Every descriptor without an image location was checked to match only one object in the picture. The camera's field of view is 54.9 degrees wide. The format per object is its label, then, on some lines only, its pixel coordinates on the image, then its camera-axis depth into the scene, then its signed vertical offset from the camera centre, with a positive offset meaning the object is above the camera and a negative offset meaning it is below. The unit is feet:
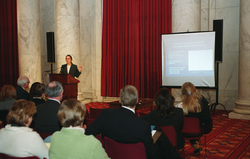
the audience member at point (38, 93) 11.35 -1.52
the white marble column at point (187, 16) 22.11 +4.18
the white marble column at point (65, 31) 26.99 +3.38
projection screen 20.46 +0.15
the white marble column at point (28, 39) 26.53 +2.41
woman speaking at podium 24.35 -0.82
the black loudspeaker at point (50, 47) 25.58 +1.48
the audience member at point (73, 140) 5.51 -1.85
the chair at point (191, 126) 10.50 -2.86
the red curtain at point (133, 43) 26.37 +2.01
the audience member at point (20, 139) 5.97 -1.96
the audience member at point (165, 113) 9.23 -2.04
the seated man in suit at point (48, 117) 8.88 -2.09
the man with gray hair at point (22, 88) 14.60 -1.69
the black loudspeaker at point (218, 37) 20.50 +2.01
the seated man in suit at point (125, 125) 6.73 -1.85
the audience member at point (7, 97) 11.78 -1.80
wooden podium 21.72 -2.01
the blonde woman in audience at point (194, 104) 10.96 -2.01
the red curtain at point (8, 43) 28.76 +2.18
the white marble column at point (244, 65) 19.03 -0.36
